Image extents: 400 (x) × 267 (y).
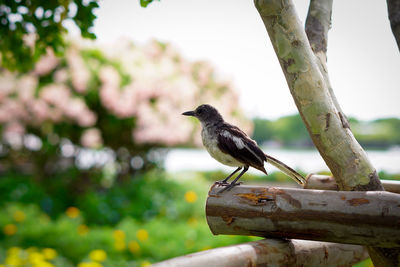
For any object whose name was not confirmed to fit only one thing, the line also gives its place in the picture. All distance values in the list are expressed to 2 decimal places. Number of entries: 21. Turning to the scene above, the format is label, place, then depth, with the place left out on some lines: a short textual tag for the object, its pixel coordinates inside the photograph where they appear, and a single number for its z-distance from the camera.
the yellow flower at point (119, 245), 4.50
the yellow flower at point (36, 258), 3.61
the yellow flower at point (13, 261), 3.64
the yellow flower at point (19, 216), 5.36
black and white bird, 2.21
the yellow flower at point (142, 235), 4.69
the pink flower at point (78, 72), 6.84
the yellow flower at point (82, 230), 5.06
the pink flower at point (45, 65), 6.95
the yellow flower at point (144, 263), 3.99
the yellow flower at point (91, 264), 3.58
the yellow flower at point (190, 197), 6.15
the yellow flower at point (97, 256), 3.84
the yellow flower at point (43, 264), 3.52
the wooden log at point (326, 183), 2.27
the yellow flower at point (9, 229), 5.00
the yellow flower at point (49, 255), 3.85
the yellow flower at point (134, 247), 4.46
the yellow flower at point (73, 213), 5.79
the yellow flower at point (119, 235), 4.70
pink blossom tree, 6.64
